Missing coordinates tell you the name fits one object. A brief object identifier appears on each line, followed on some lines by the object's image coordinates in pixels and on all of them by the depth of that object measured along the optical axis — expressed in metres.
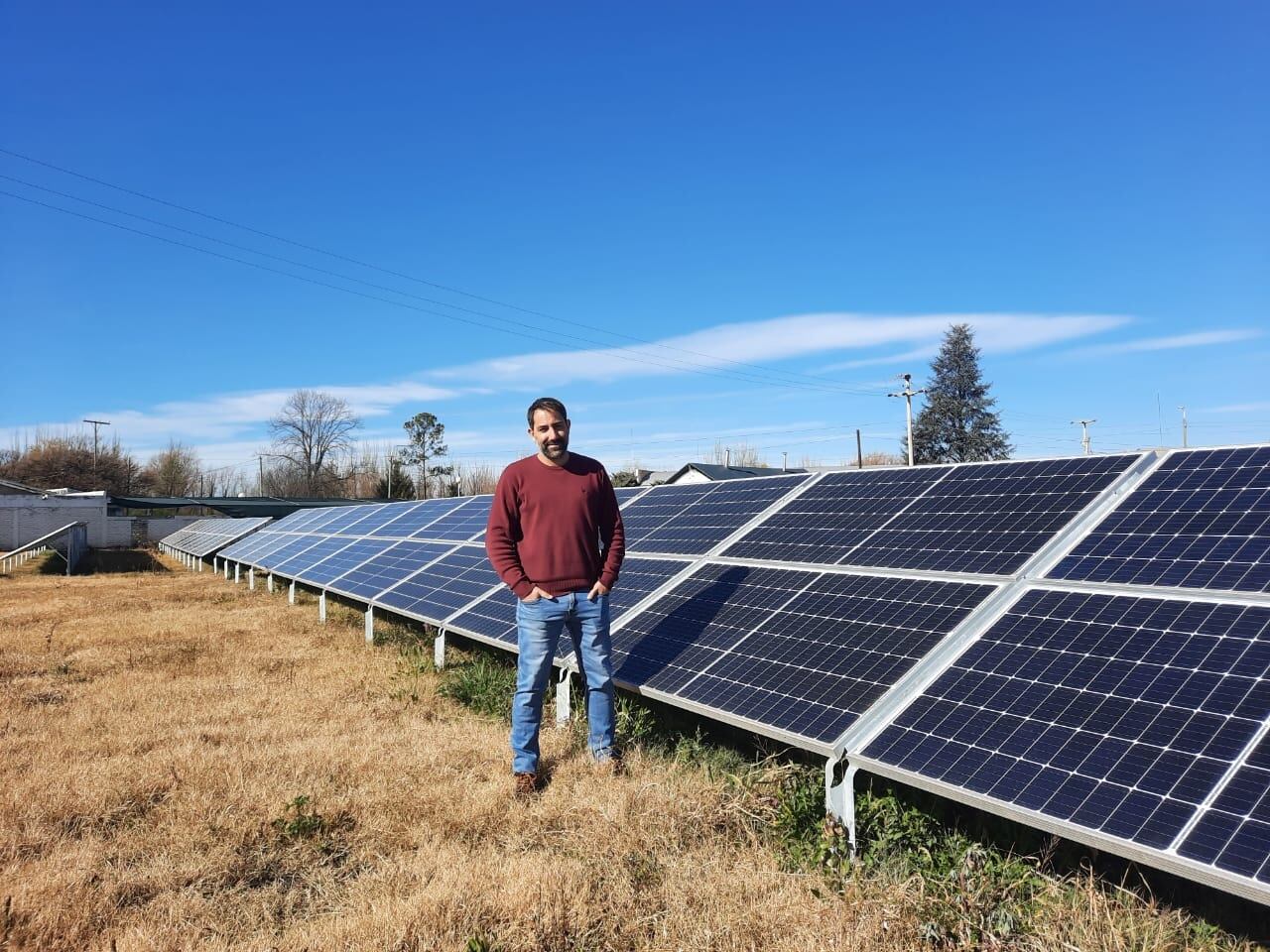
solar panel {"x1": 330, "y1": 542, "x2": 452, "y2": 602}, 12.58
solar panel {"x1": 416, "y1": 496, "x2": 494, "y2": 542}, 14.02
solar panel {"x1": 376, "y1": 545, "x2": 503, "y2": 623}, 9.85
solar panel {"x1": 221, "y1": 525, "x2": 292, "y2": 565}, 23.84
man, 5.88
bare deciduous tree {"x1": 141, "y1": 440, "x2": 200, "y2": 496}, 85.38
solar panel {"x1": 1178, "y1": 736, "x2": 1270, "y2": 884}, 3.11
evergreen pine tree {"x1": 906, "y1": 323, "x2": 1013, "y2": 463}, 66.88
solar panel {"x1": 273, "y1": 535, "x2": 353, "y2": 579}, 17.47
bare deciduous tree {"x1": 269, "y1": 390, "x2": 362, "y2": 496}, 86.00
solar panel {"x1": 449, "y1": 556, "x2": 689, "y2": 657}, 8.03
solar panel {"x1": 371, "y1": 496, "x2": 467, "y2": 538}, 17.02
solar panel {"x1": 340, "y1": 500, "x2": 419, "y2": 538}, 19.56
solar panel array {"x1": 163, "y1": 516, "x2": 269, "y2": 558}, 30.48
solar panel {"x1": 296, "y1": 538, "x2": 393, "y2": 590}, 15.15
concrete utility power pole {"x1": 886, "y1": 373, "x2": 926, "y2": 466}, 45.44
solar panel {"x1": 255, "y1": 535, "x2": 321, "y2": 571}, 20.10
